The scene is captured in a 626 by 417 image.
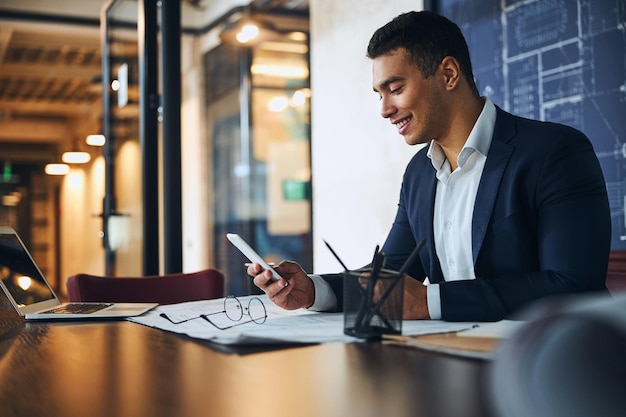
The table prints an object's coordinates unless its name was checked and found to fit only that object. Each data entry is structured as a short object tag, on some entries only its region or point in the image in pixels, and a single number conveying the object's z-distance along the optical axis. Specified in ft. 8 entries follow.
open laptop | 5.56
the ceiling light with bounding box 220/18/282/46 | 22.62
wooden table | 2.41
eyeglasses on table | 4.91
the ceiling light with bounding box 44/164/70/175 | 49.95
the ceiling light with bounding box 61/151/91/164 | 39.29
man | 4.94
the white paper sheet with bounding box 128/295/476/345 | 3.94
